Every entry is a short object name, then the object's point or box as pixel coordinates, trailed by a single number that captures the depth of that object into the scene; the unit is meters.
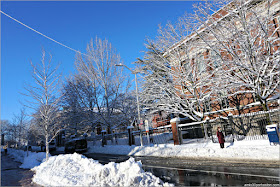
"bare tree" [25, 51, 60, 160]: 13.95
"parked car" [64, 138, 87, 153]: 23.55
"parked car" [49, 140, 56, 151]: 36.16
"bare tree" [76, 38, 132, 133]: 26.31
